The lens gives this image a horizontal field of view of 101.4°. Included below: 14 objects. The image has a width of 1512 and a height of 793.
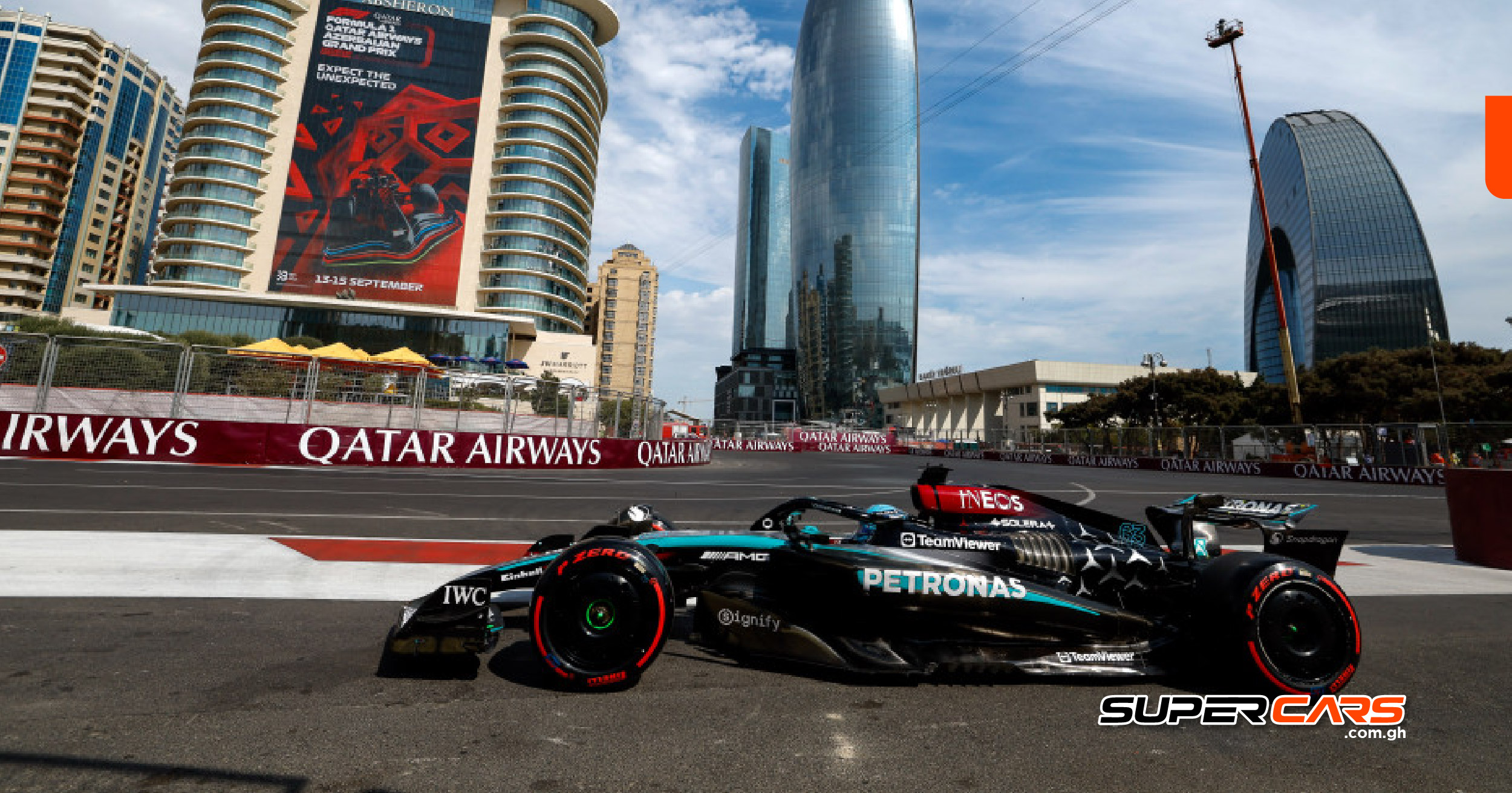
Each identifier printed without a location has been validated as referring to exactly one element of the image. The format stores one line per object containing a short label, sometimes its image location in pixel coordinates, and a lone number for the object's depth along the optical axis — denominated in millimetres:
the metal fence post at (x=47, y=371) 13516
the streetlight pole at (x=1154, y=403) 33625
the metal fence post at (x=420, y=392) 16969
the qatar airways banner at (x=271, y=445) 13734
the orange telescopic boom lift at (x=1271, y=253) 35344
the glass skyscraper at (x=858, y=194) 114312
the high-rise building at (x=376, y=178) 67000
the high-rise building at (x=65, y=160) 81312
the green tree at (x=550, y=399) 18078
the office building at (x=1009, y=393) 76500
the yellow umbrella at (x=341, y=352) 25419
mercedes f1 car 2738
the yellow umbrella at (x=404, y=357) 28078
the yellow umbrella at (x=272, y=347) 22344
